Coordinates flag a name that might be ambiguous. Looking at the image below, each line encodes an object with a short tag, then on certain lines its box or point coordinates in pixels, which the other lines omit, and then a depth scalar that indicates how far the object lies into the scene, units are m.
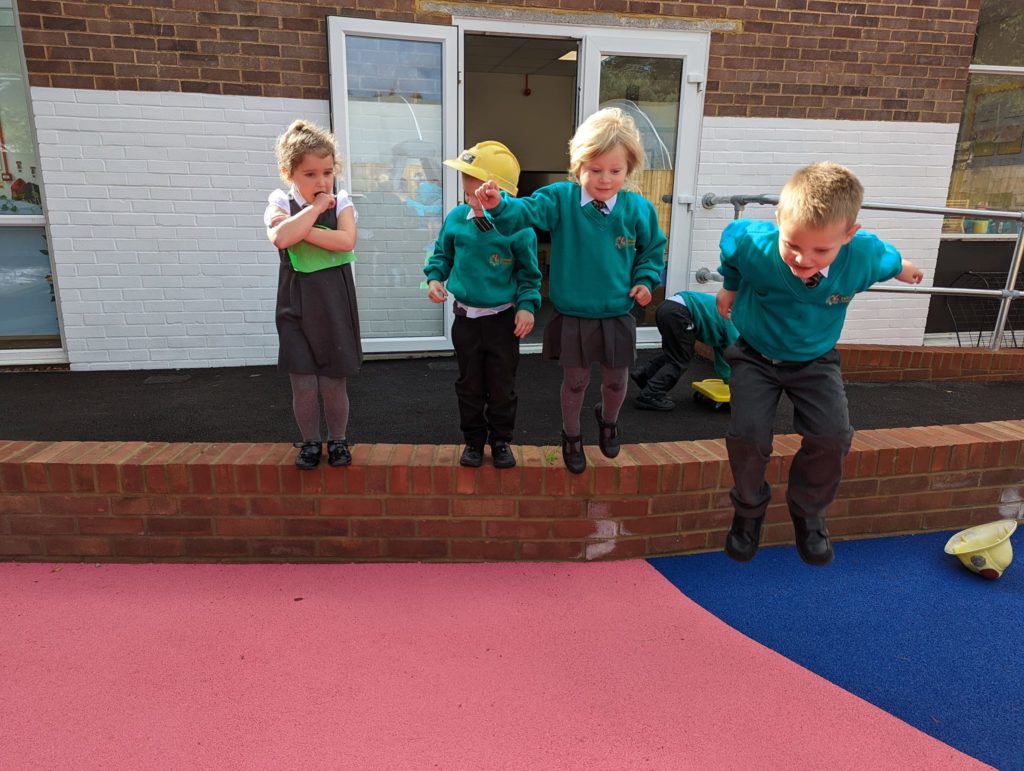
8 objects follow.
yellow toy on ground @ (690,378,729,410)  3.82
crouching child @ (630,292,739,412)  3.85
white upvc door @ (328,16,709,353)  4.81
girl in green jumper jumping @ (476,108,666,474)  2.37
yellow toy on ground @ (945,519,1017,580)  2.77
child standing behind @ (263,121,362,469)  2.38
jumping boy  2.05
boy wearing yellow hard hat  2.50
